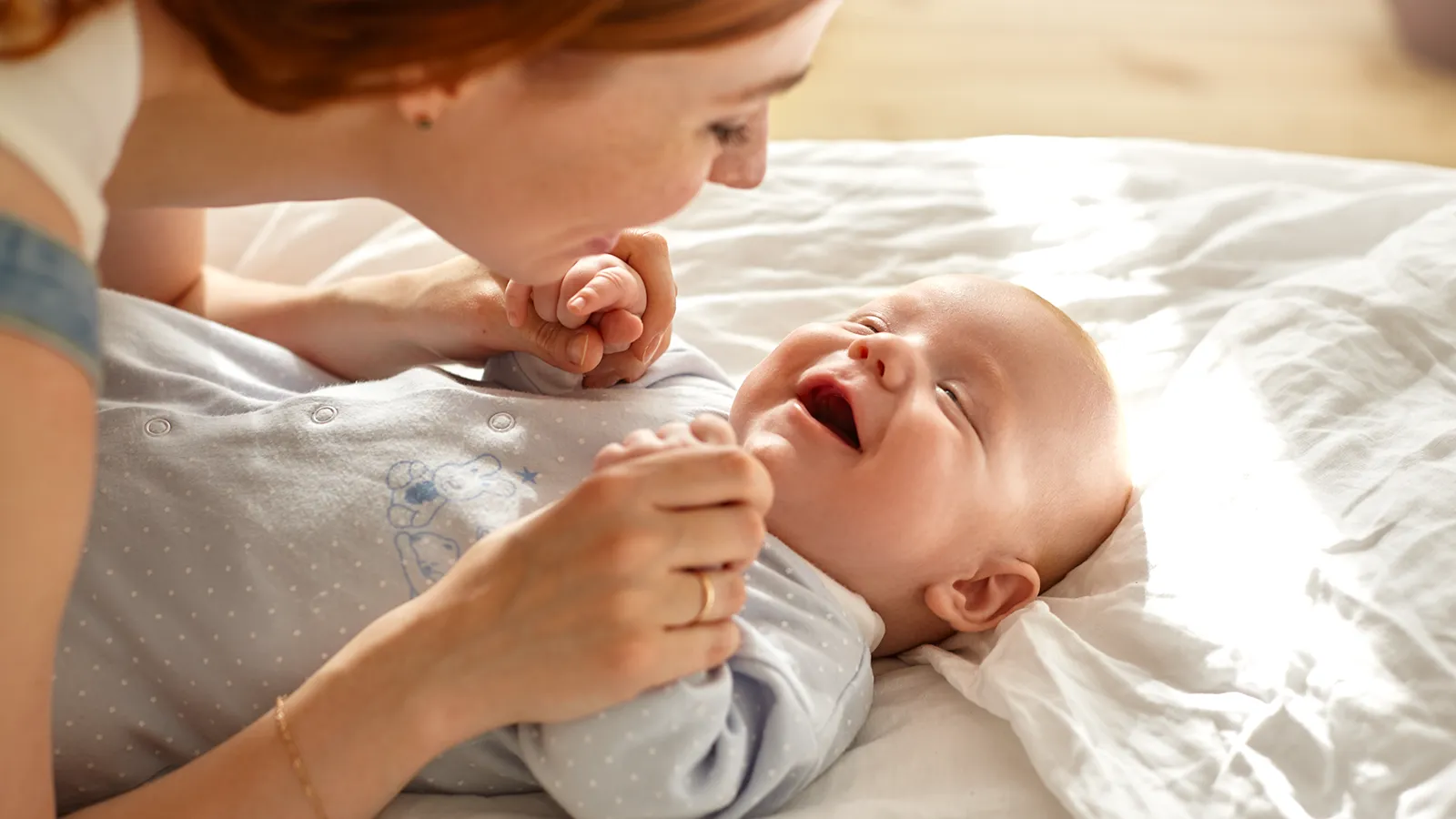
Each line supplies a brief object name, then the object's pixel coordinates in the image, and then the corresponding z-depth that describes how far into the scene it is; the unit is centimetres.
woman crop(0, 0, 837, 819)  76
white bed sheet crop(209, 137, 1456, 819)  106
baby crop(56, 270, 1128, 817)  103
